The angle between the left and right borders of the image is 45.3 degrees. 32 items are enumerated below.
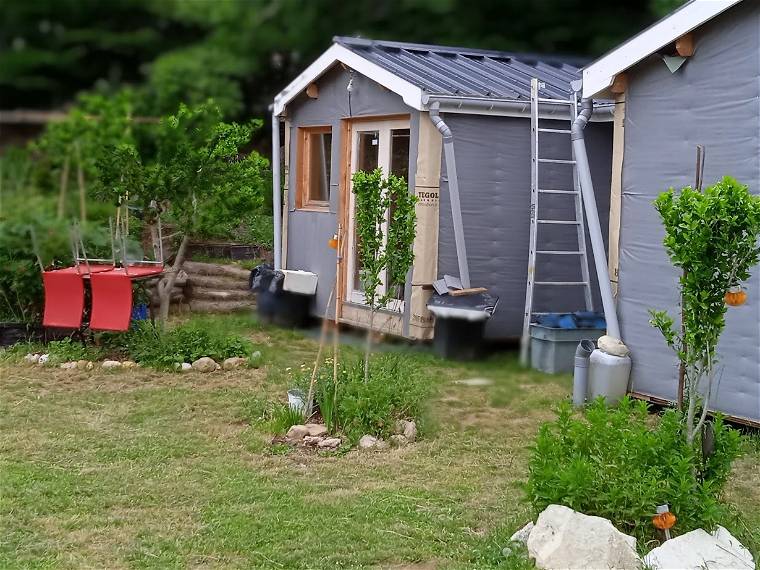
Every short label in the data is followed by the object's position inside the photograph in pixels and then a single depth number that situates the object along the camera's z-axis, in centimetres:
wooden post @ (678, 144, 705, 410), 393
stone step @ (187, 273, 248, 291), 1038
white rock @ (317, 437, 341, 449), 532
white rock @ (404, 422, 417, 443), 552
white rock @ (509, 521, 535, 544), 380
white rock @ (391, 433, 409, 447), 543
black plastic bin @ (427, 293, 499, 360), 796
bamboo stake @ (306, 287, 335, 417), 575
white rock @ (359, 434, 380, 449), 532
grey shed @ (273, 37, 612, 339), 814
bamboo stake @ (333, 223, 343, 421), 561
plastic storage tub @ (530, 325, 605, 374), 738
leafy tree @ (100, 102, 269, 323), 733
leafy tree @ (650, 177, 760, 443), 358
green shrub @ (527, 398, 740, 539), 369
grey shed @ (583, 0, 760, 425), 561
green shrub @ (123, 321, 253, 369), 750
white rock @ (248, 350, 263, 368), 758
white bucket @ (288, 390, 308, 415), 579
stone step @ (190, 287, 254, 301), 1017
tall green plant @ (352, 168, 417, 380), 584
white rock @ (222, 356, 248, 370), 747
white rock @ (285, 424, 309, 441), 546
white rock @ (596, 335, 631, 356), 634
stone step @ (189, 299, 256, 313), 1007
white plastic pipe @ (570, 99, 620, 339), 650
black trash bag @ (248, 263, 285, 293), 979
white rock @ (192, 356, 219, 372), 736
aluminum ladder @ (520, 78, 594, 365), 812
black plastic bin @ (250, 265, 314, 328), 966
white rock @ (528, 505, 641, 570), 347
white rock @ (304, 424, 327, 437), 549
